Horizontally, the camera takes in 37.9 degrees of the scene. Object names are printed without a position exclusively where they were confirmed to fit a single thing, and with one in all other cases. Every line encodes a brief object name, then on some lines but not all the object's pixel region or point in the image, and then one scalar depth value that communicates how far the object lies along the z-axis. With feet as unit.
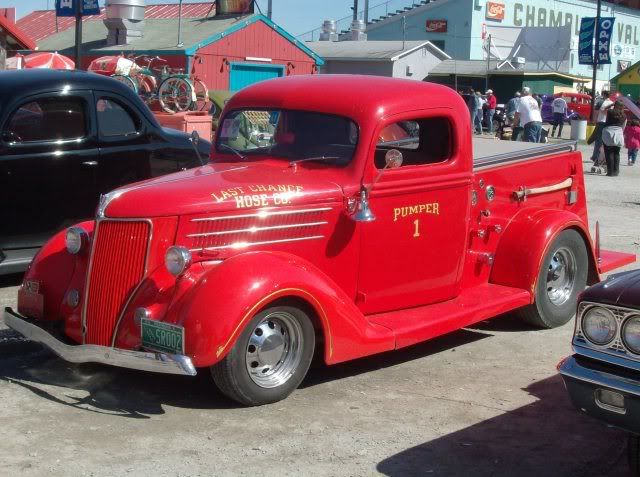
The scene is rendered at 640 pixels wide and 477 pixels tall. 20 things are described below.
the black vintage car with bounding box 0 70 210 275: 25.09
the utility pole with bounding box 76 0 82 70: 48.08
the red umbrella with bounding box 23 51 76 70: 67.22
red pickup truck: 16.60
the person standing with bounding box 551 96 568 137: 109.10
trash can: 93.97
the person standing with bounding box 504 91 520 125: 70.63
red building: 91.76
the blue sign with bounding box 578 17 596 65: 100.37
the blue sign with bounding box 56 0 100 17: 58.44
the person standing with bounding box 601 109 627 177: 58.95
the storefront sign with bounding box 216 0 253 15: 97.86
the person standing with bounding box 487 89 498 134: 110.52
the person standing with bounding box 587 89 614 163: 63.16
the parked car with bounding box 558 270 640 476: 12.81
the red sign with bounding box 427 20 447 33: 182.50
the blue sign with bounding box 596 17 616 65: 98.94
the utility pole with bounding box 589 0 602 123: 95.70
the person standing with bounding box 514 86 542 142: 61.46
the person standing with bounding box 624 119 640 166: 65.16
